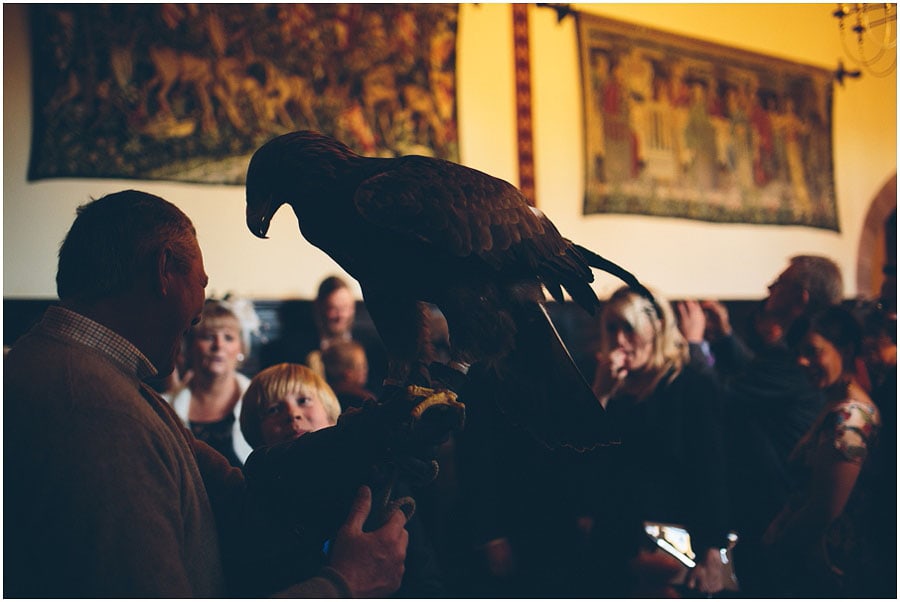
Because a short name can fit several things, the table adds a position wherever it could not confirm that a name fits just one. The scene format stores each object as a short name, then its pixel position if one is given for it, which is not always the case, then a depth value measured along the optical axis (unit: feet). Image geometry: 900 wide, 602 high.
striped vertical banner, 20.33
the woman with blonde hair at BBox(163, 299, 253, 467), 10.31
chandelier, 13.10
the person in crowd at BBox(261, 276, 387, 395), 15.08
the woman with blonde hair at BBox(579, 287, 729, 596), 8.81
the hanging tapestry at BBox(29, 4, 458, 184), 15.34
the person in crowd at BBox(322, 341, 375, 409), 12.64
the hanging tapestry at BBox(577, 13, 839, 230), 21.58
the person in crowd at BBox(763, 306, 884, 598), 8.39
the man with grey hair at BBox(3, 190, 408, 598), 3.76
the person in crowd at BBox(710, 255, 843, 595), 9.82
